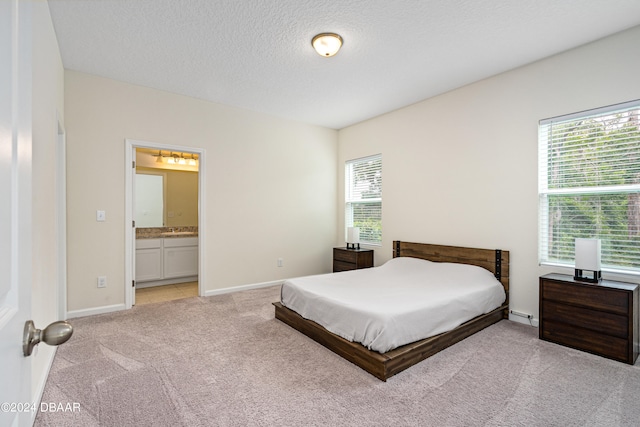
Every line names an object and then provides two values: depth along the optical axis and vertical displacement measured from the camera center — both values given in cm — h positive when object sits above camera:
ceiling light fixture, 274 +152
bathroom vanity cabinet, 482 -80
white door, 53 +1
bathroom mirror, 574 +25
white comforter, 230 -77
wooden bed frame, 220 -103
